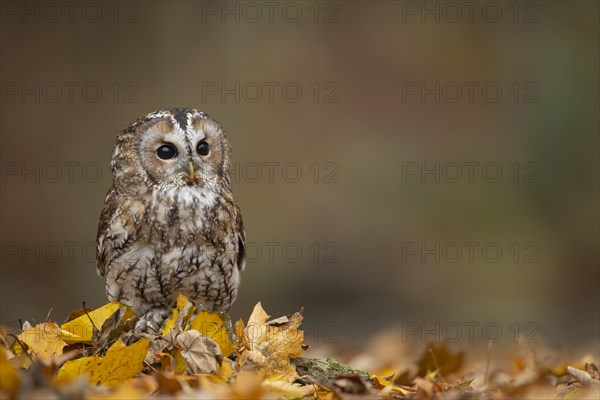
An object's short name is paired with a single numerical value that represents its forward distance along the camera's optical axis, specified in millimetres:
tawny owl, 8703
